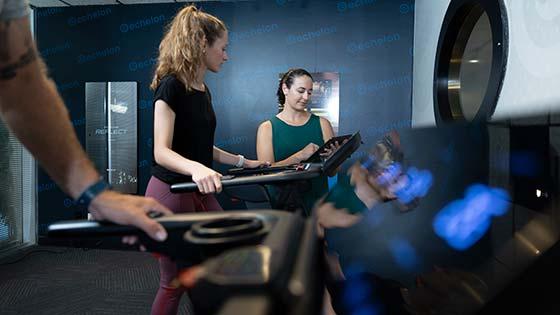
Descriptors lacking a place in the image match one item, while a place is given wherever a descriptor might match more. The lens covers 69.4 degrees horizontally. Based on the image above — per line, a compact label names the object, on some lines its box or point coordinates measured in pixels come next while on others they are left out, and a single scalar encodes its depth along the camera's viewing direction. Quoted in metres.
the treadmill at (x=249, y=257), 0.26
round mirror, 2.80
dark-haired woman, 2.62
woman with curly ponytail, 1.60
